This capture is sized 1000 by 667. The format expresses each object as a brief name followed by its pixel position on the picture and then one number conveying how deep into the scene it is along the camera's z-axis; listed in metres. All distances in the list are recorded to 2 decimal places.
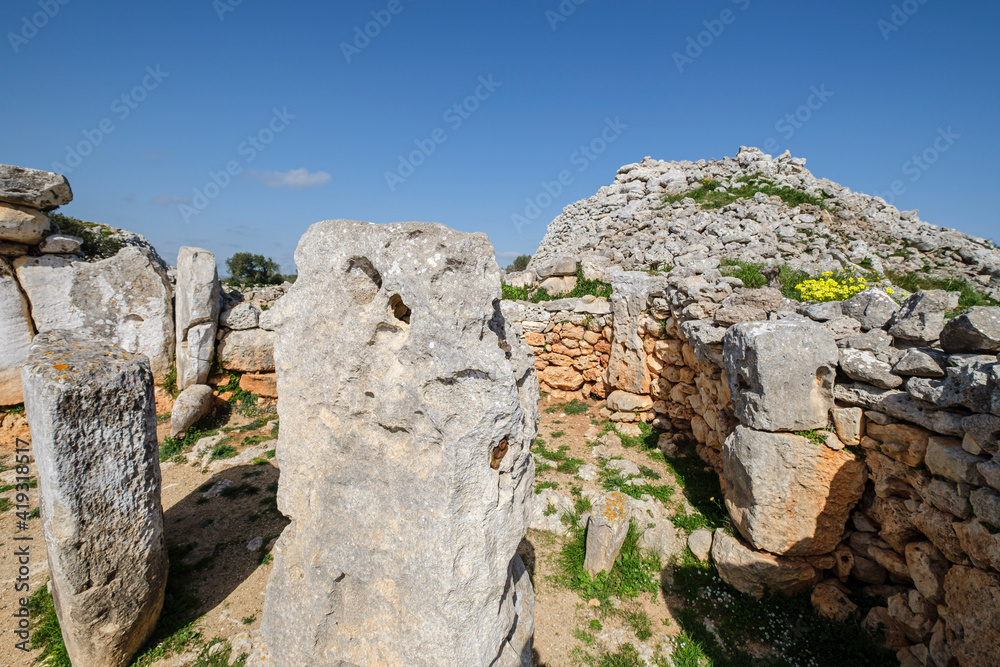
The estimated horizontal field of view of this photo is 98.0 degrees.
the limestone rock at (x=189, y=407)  7.37
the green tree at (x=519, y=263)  32.66
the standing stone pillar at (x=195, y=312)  7.95
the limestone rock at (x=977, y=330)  3.23
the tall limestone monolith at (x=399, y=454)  2.31
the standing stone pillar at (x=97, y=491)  3.32
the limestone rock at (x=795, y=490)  4.07
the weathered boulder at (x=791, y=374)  4.05
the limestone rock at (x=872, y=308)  4.26
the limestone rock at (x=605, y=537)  4.65
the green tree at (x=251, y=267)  23.92
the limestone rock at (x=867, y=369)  3.75
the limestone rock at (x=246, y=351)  8.51
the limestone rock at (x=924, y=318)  3.75
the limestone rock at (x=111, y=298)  7.25
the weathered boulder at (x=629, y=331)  7.63
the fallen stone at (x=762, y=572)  4.21
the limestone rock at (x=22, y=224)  6.60
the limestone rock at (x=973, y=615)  2.81
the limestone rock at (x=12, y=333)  6.97
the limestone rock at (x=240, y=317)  8.58
